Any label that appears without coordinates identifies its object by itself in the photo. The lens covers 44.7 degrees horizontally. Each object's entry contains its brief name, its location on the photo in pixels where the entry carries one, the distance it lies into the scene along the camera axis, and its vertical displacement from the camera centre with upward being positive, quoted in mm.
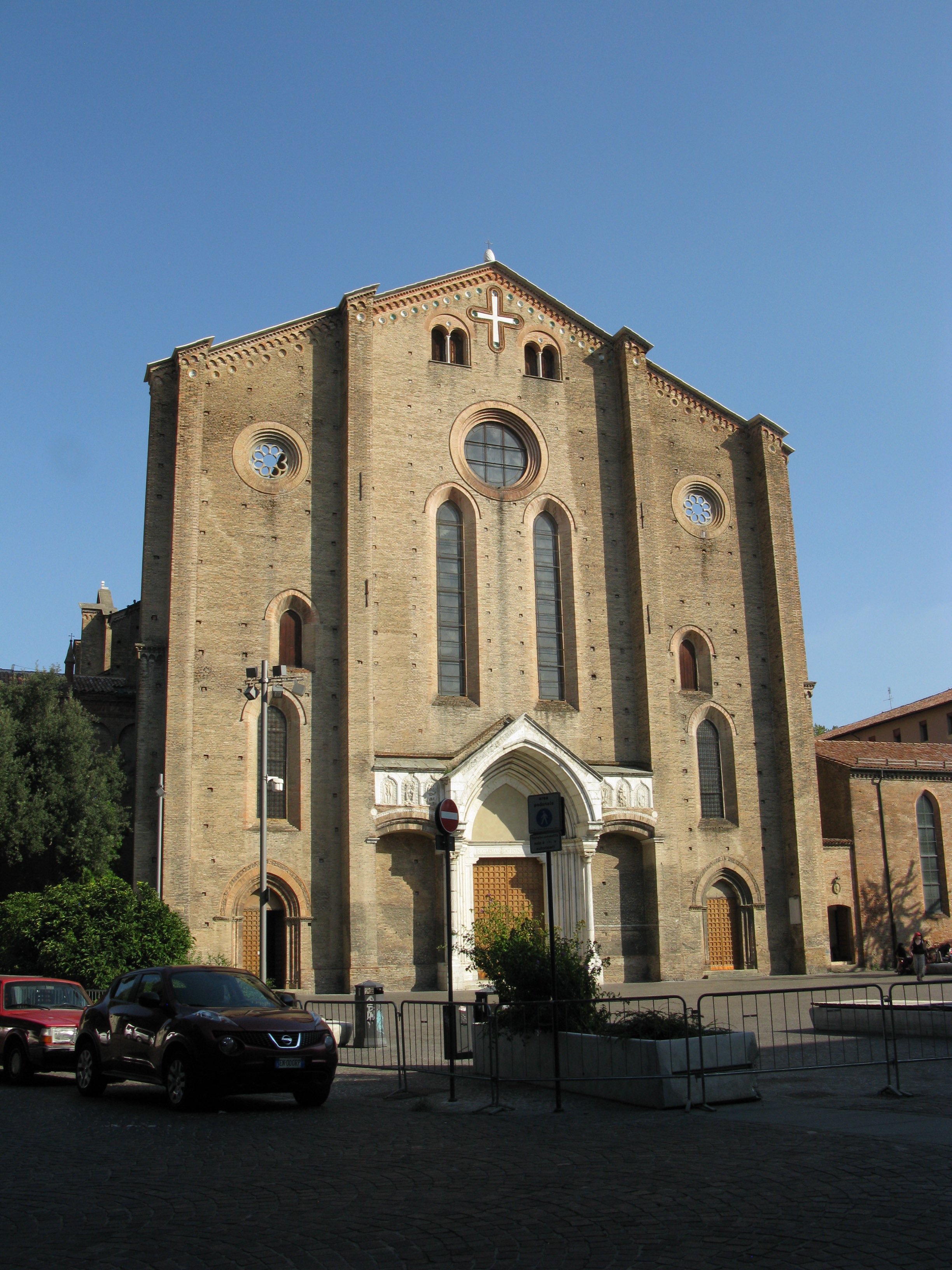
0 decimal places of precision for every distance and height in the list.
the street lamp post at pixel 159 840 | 25328 +1956
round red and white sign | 12555 +1125
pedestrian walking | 28281 -1012
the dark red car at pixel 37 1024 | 14094 -1085
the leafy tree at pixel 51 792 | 25453 +3079
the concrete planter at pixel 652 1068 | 10883 -1408
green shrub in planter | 12273 -565
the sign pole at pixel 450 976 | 11867 -518
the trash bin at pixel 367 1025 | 17328 -1449
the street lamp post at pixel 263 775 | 21875 +2993
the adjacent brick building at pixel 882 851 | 32938 +1767
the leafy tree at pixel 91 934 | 21609 -17
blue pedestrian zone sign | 11273 +938
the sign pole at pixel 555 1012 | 10877 -849
